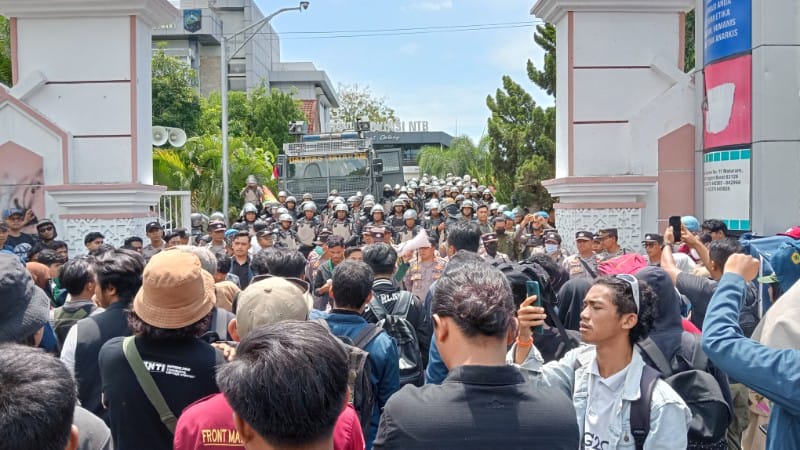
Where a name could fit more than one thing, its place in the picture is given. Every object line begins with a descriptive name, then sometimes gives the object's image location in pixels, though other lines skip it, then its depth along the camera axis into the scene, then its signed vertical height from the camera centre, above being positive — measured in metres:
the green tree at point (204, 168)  19.61 +1.17
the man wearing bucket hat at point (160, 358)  2.84 -0.60
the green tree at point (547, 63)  17.97 +3.53
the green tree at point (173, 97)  35.19 +5.40
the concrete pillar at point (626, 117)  9.44 +1.16
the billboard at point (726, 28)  8.27 +2.07
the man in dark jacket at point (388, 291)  4.95 -0.59
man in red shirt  2.41 -0.74
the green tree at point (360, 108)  60.94 +8.33
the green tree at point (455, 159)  41.29 +2.81
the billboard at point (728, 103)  8.32 +1.21
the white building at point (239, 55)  54.41 +11.86
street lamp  19.02 +3.30
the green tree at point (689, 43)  20.20 +4.56
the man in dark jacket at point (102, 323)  3.42 -0.56
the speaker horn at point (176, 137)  15.78 +1.53
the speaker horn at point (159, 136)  14.27 +1.43
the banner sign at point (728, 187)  8.45 +0.22
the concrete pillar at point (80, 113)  9.29 +1.21
